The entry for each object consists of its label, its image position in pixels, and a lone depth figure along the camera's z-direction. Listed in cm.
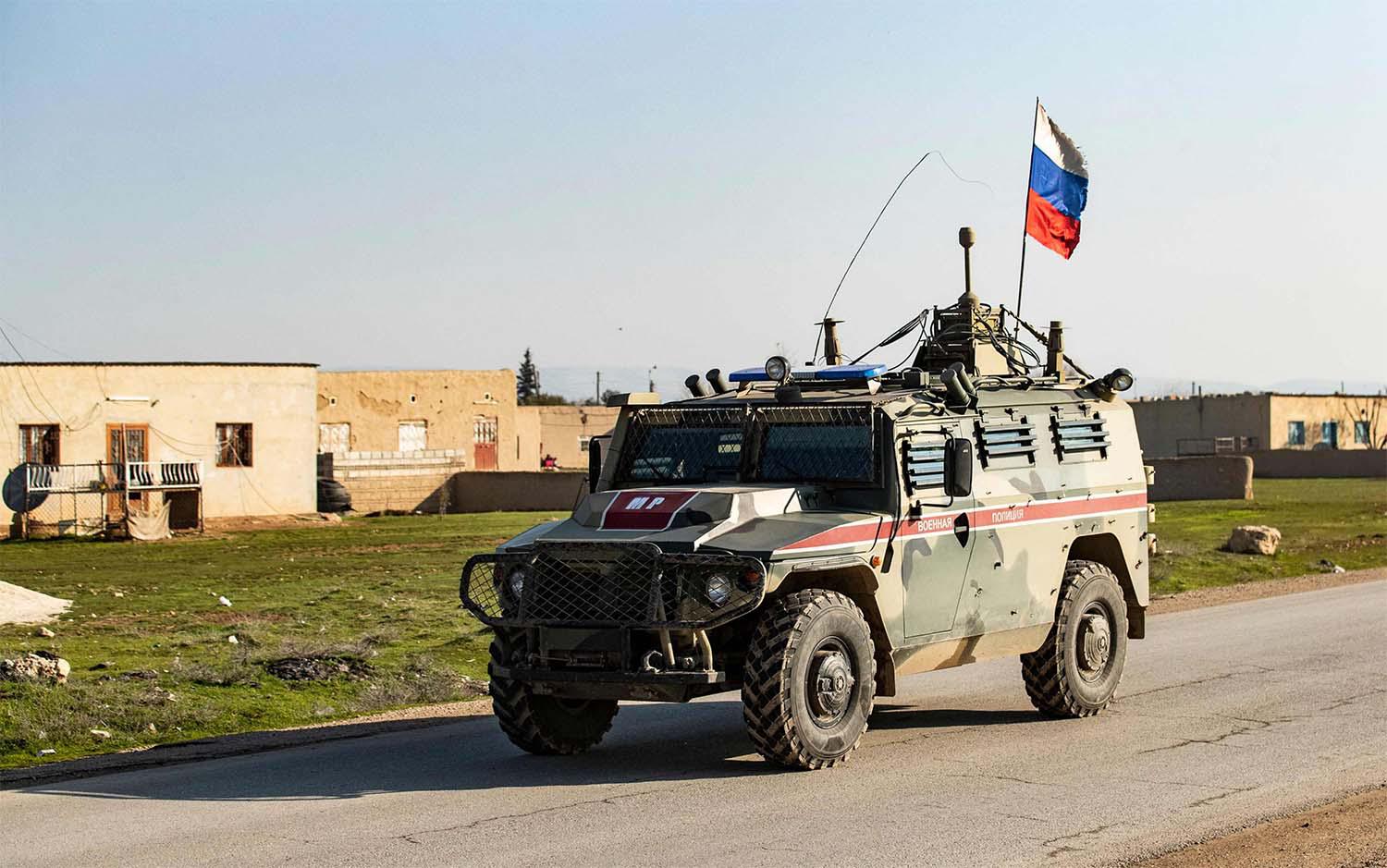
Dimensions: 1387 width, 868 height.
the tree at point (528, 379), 14625
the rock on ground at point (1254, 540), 2912
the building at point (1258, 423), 7538
